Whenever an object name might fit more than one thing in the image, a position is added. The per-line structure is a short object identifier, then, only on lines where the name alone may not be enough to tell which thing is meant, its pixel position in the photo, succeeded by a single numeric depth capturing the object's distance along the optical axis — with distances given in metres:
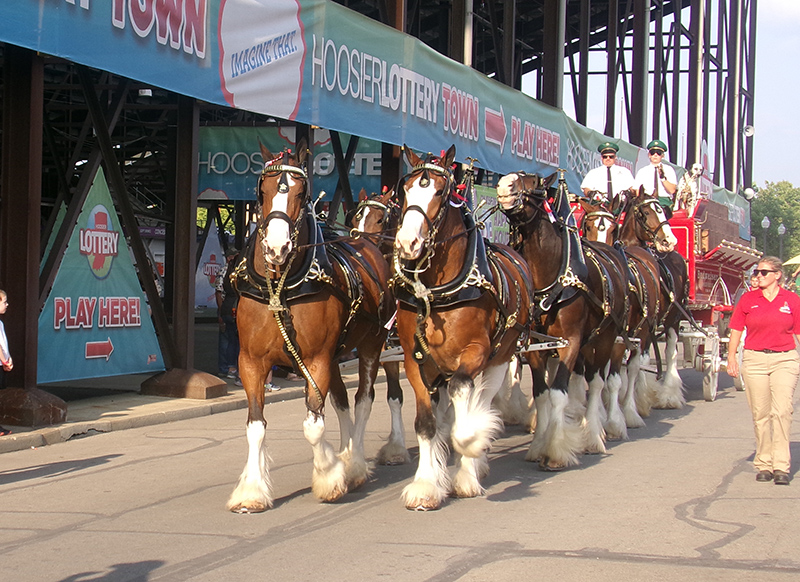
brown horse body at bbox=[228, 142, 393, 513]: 6.74
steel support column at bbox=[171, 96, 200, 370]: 13.30
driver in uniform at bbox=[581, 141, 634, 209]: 12.73
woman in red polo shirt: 7.91
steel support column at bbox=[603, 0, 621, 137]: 28.77
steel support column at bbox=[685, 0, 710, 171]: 34.72
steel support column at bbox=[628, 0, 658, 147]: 29.05
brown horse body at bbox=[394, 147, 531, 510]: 6.83
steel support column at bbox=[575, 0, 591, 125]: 27.28
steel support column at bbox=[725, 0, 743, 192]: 40.56
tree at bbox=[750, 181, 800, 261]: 87.25
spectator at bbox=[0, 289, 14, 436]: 8.30
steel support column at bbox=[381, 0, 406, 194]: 17.89
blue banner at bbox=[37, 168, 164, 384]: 11.67
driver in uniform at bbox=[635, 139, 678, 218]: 13.95
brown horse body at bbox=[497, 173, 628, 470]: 8.44
